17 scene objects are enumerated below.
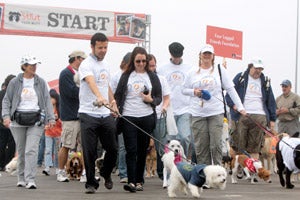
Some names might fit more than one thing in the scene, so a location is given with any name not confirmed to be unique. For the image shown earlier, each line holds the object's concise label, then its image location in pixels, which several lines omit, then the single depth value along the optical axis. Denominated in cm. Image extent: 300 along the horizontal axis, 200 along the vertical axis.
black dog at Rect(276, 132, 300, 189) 1055
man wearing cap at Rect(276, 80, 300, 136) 1540
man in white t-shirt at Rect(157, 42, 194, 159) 1170
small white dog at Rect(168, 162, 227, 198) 845
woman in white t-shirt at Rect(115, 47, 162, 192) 970
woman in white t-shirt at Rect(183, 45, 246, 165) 1017
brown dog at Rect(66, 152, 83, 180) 1253
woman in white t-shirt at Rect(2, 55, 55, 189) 1045
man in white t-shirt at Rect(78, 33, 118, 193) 923
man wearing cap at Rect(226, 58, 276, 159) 1210
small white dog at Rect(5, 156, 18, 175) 1454
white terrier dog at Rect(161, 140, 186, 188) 1003
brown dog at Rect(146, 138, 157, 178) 1381
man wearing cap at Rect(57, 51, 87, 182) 1181
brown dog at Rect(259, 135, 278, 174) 1577
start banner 2686
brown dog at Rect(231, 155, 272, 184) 1198
